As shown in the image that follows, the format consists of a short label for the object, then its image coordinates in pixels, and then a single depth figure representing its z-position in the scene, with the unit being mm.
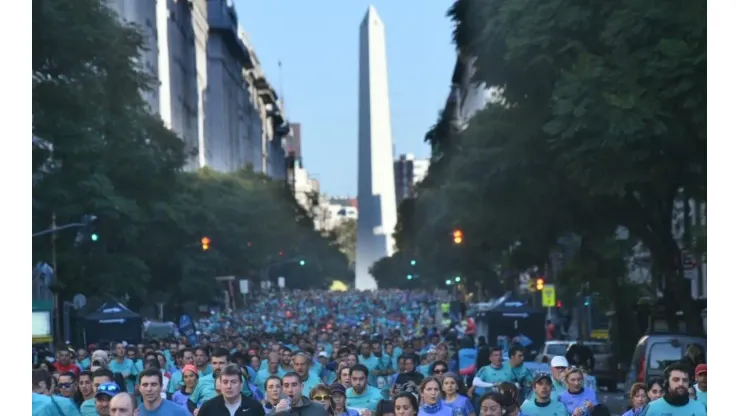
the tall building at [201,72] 114019
